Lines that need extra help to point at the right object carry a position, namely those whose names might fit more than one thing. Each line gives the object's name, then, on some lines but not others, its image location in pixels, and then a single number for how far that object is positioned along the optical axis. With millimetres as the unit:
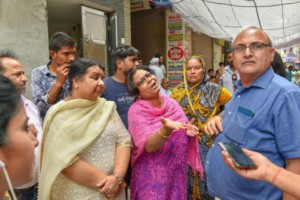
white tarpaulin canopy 2865
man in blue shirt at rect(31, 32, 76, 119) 1916
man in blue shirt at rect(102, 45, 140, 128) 2115
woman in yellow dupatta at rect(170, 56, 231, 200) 2250
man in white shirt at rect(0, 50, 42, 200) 1691
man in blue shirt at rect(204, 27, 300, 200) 1139
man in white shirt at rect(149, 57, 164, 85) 4691
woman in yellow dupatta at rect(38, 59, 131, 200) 1522
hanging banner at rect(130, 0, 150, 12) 6837
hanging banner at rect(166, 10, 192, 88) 7632
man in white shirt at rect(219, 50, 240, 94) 4365
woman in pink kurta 1769
